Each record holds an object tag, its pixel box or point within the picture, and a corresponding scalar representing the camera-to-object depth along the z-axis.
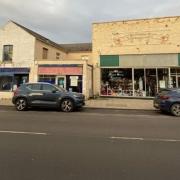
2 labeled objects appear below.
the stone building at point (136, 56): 22.97
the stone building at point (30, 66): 22.49
